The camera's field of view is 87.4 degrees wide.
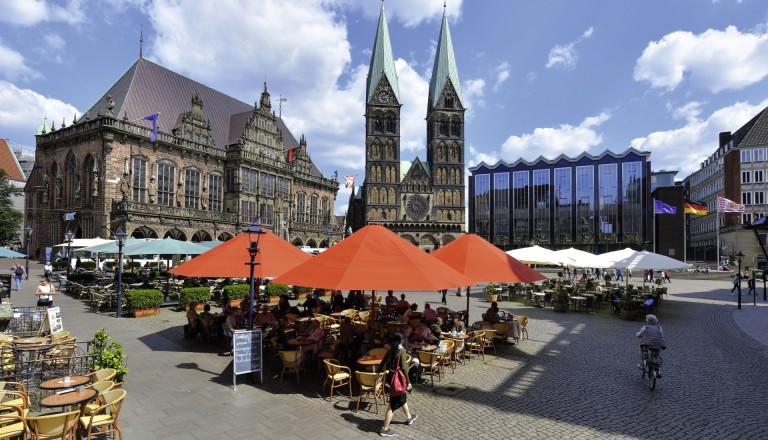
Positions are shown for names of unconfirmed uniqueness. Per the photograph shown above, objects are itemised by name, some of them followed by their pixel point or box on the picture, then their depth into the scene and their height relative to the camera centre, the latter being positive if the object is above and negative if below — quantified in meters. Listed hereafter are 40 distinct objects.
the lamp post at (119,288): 15.57 -2.18
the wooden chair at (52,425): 4.79 -2.35
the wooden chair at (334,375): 7.57 -2.71
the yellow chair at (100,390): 5.57 -2.21
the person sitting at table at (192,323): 12.03 -2.72
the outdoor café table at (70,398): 5.02 -2.14
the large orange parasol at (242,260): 10.67 -0.76
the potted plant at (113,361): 6.55 -2.12
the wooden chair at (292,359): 8.54 -2.69
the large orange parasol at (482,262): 10.55 -0.77
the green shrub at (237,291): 18.91 -2.78
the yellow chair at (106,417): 5.19 -2.49
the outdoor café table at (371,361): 7.55 -2.45
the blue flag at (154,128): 33.66 +9.11
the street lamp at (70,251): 27.11 -1.27
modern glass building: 67.81 +6.05
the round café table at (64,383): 5.55 -2.15
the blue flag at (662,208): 42.49 +2.89
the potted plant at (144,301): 15.63 -2.73
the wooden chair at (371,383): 7.03 -2.65
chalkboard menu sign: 8.06 -2.43
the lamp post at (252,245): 8.88 -0.27
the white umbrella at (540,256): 20.81 -1.15
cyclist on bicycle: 8.43 -2.14
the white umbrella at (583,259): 20.05 -1.26
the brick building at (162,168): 36.25 +6.82
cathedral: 76.88 +13.49
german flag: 46.71 +3.24
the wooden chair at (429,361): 8.59 -2.76
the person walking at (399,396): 6.13 -2.50
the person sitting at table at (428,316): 10.96 -2.26
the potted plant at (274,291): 21.17 -3.09
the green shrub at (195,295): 17.41 -2.73
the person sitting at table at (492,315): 12.17 -2.47
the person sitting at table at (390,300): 14.27 -2.40
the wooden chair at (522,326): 12.54 -2.88
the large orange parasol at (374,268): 7.60 -0.71
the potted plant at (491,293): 22.65 -3.41
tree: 42.91 +1.86
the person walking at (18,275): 23.72 -2.60
